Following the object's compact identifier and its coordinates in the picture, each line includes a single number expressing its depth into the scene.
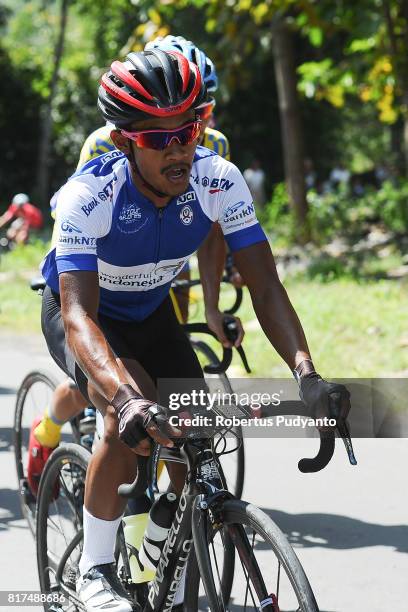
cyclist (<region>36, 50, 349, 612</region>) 6.28
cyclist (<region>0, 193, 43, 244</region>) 31.80
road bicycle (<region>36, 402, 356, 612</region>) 5.69
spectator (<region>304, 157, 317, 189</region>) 51.33
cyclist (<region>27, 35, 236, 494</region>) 8.96
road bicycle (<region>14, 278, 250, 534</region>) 9.29
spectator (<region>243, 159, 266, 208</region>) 47.88
